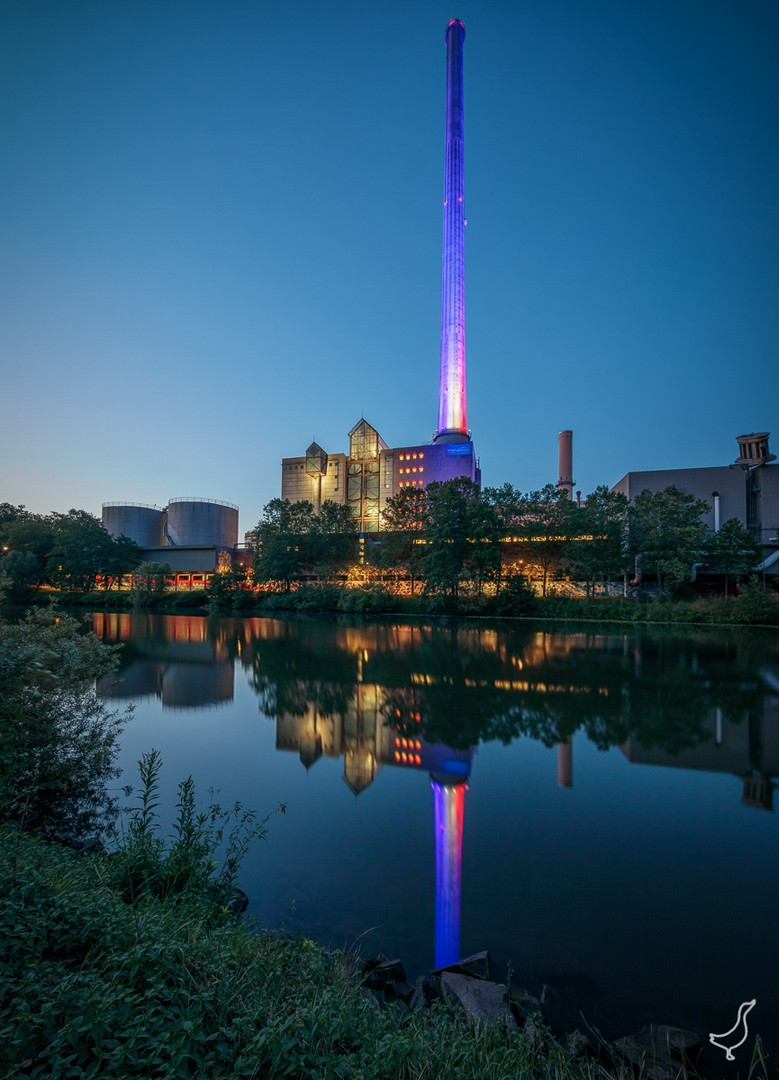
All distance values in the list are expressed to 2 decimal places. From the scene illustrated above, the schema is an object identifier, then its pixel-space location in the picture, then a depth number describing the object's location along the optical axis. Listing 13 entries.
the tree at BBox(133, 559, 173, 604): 51.47
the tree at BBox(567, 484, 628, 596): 39.78
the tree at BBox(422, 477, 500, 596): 41.53
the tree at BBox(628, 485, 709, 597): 38.38
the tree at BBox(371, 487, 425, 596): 49.03
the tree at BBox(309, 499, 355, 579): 56.02
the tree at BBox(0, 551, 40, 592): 54.91
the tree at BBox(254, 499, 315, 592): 53.78
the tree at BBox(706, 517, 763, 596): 40.34
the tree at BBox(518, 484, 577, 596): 42.87
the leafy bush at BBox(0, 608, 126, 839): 5.47
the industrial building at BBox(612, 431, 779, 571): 53.97
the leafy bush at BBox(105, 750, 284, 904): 4.35
